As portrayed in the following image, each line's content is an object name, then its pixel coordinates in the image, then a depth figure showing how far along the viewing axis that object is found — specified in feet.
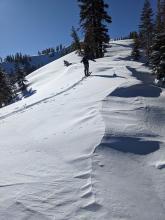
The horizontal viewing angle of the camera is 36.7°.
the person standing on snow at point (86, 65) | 68.26
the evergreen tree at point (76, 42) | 185.34
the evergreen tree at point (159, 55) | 58.96
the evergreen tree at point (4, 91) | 147.95
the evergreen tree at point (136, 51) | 145.33
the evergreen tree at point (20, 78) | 162.96
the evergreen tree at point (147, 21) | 168.10
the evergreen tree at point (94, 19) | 118.93
